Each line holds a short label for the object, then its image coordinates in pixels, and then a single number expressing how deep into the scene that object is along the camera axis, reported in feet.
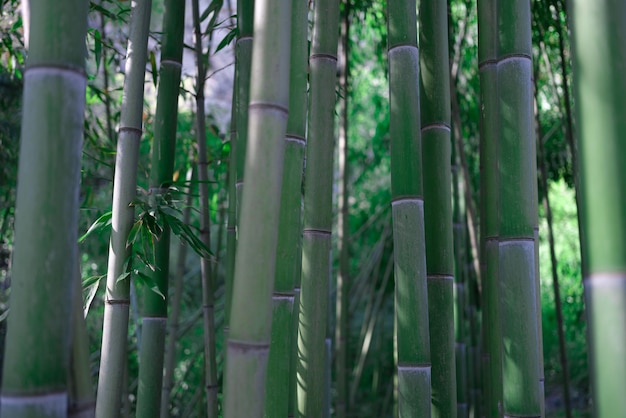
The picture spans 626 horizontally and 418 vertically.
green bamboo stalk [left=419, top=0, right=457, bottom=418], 5.73
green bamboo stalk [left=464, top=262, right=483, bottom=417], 12.06
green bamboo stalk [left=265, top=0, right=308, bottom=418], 4.29
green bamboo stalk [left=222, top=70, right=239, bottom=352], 5.83
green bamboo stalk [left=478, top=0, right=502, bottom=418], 5.91
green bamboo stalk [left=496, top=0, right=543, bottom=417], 4.57
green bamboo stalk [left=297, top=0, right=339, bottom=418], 5.41
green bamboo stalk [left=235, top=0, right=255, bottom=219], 5.20
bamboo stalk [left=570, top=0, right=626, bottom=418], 3.01
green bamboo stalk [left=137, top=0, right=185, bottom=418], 5.80
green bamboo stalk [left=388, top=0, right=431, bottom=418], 5.11
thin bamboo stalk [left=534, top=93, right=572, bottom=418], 10.82
